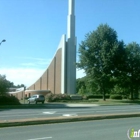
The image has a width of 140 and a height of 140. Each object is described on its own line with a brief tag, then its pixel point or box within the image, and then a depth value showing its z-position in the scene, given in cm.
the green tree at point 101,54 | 2799
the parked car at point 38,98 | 2878
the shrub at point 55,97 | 3109
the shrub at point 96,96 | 4328
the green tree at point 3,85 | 2605
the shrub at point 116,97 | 3979
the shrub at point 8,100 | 2444
